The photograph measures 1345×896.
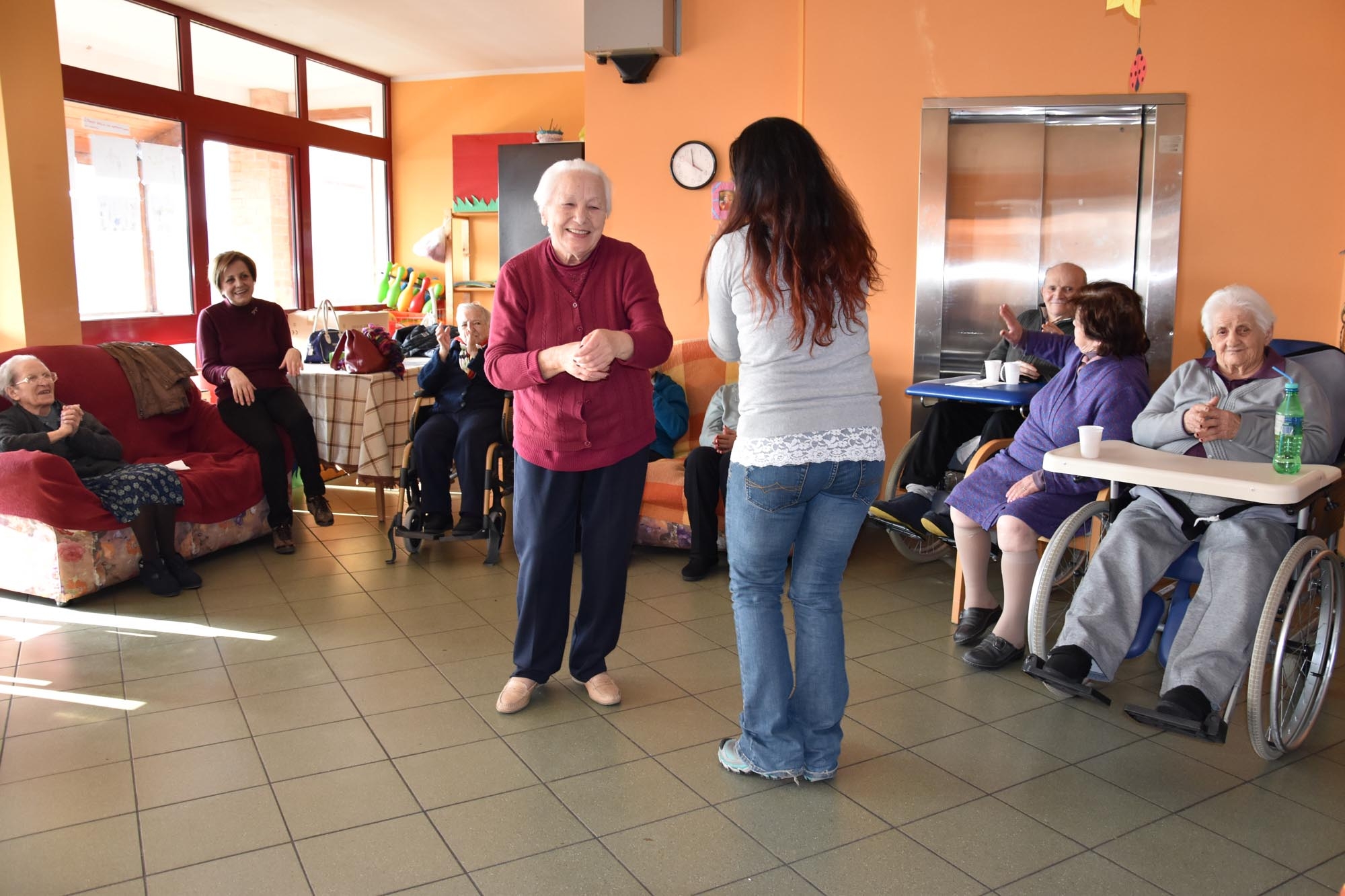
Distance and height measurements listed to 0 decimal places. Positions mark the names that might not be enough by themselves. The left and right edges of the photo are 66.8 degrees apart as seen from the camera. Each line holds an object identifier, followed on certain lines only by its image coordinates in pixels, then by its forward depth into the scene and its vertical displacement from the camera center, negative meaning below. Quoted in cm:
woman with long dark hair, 211 -19
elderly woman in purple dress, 317 -43
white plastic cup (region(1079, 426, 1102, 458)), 269 -35
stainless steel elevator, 453 +46
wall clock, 508 +71
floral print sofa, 361 -72
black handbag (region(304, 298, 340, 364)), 529 -19
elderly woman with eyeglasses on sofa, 378 -61
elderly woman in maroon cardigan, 260 -22
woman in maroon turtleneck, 464 -32
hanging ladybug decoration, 440 +102
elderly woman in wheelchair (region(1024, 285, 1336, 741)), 254 -62
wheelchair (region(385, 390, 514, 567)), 426 -78
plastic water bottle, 258 -33
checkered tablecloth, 488 -53
